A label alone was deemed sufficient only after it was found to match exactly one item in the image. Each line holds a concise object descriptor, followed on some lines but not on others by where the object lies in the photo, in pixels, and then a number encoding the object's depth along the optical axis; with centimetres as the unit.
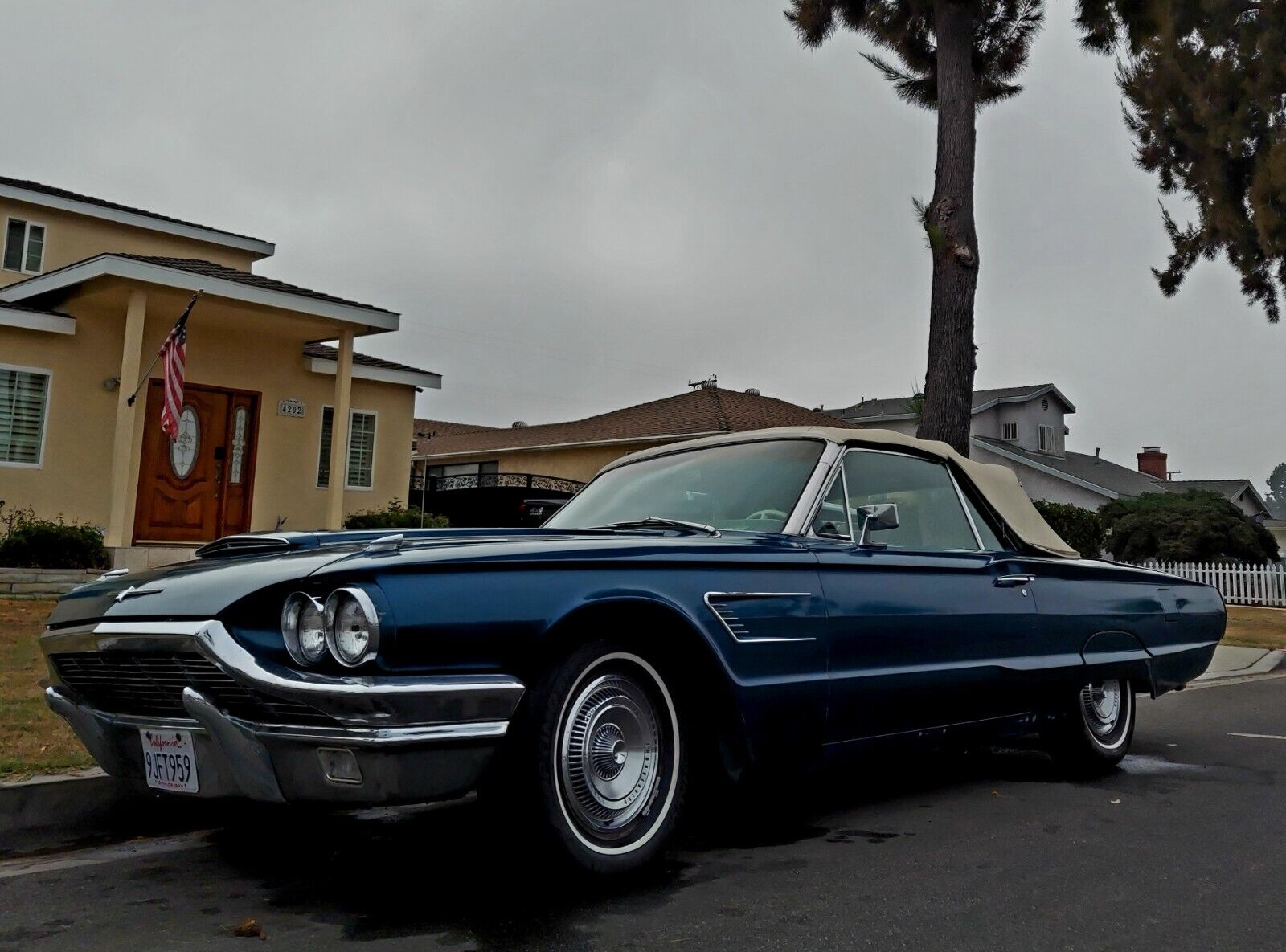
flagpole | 1257
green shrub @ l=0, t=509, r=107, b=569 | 1162
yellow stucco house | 1309
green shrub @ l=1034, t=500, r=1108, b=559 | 2508
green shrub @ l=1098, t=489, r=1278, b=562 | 2378
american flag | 1240
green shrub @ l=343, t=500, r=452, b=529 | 1567
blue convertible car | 272
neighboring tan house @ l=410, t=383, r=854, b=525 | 2247
